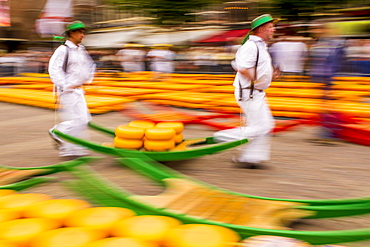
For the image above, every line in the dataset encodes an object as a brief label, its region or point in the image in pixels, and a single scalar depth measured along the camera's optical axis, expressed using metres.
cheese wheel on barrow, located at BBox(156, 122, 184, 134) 4.77
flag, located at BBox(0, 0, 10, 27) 25.54
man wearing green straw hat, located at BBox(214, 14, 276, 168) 4.25
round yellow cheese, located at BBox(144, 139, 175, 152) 4.47
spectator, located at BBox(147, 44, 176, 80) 15.80
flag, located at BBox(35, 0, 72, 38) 14.77
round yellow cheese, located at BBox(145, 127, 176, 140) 4.46
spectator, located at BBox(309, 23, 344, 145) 5.90
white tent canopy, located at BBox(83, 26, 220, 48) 24.17
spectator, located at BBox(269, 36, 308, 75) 11.98
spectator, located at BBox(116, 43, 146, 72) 17.06
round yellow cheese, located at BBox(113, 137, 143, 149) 4.57
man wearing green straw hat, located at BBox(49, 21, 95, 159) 4.92
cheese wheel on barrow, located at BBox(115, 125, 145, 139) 4.55
